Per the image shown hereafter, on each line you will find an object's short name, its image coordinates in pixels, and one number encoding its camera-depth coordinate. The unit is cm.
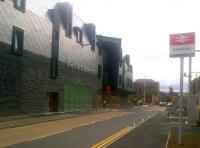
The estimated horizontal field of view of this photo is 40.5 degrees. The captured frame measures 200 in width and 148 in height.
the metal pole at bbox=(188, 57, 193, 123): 1770
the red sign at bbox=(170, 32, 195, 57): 948
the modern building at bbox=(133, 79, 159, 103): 9331
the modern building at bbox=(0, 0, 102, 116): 2184
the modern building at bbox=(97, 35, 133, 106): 4884
